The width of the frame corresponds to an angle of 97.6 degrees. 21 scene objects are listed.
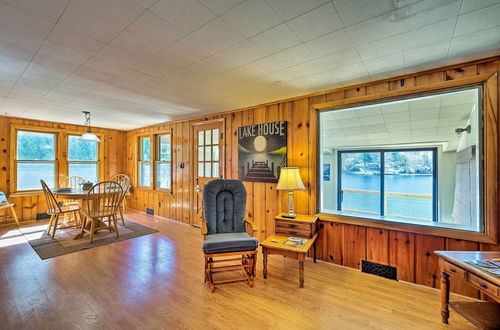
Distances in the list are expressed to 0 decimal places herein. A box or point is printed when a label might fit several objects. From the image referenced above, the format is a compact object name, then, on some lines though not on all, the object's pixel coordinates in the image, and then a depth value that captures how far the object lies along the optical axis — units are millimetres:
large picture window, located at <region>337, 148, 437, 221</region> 4492
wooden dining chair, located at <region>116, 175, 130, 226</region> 4085
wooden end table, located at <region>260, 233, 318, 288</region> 2309
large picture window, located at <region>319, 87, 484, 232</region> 2697
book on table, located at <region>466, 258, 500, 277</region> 1525
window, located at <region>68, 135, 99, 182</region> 5422
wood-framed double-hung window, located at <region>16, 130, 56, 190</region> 4758
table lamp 2834
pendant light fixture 4008
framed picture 3334
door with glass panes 4180
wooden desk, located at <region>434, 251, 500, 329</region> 1488
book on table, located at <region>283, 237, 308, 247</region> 2471
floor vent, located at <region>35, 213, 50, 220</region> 4912
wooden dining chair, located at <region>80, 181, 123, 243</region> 3607
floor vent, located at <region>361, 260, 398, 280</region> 2518
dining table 3549
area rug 3226
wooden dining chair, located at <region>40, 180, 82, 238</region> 3712
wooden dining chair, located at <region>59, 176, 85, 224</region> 5165
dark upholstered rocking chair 2334
